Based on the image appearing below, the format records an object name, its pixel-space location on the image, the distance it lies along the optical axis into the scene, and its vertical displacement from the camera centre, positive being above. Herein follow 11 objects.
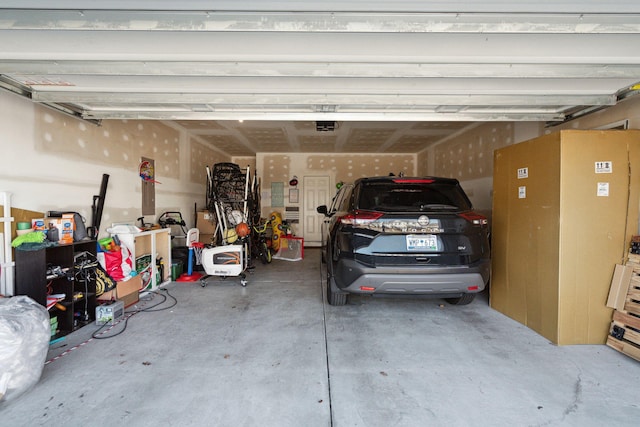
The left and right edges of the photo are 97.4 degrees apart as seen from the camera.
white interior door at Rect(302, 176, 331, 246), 8.49 +0.14
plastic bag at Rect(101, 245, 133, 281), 3.20 -0.67
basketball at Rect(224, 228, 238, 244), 4.55 -0.49
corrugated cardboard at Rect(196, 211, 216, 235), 6.16 -0.37
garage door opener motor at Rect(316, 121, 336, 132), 4.96 +1.43
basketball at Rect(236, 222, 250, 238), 4.46 -0.38
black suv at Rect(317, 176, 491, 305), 2.58 -0.37
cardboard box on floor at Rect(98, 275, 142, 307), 3.21 -1.02
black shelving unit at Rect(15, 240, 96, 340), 2.46 -0.70
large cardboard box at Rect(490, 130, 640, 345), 2.46 -0.16
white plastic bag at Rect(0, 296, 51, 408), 1.70 -0.87
